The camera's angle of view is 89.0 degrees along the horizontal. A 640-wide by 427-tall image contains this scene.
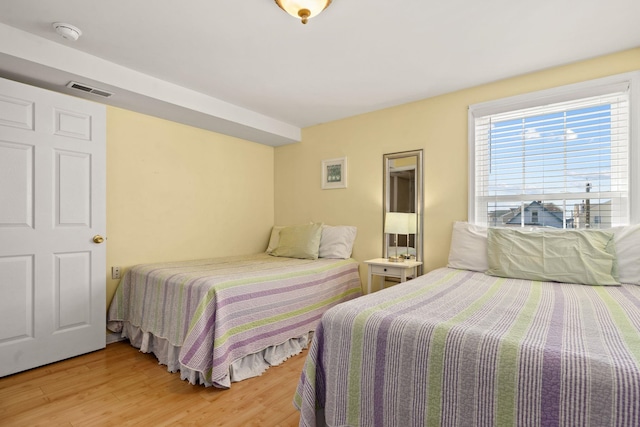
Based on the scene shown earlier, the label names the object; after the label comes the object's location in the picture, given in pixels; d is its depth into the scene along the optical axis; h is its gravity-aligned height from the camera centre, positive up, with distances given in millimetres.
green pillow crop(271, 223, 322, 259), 3533 -323
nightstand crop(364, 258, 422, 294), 2945 -525
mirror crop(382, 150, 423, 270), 3273 +181
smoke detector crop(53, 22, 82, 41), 1993 +1143
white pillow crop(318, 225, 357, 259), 3572 -317
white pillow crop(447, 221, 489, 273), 2637 -292
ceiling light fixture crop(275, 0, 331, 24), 1713 +1099
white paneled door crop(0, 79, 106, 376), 2221 -96
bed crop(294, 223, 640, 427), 962 -505
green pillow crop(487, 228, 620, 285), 2158 -305
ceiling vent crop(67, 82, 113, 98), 2459 +973
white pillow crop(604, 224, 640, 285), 2123 -271
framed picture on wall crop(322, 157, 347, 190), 3812 +476
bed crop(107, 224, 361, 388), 2131 -750
